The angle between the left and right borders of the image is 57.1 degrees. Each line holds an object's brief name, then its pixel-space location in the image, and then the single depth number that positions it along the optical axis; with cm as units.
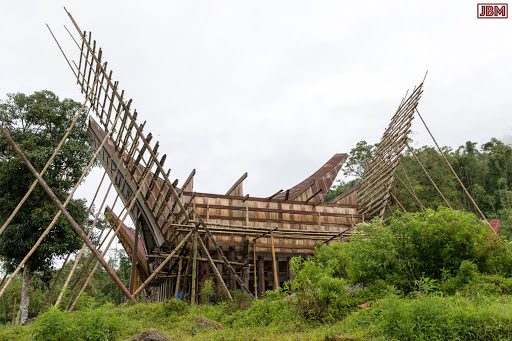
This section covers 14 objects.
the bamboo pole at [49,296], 1224
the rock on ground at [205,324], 845
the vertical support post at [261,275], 1438
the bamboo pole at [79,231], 995
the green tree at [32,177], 1440
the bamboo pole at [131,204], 1146
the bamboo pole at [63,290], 927
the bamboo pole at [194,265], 1108
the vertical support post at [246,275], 1402
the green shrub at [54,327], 702
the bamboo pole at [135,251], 1409
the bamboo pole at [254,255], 1349
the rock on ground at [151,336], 634
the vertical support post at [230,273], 1388
